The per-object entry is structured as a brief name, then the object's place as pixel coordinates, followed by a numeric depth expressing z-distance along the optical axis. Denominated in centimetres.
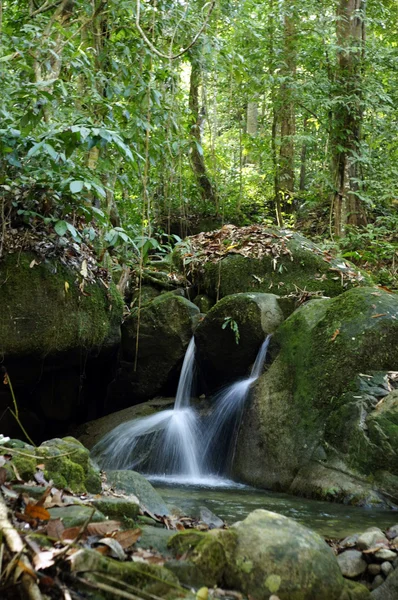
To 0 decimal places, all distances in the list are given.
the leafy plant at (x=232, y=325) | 762
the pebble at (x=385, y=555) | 350
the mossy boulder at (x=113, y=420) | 815
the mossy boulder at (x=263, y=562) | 269
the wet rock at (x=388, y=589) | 316
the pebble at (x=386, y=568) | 343
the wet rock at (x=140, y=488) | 414
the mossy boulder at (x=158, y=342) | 855
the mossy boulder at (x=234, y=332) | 761
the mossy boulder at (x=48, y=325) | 672
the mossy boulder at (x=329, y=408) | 549
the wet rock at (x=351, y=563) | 343
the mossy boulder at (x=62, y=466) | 354
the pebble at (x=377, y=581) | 337
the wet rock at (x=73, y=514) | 269
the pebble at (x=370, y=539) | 364
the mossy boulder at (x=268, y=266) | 860
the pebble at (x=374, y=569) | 346
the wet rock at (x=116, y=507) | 330
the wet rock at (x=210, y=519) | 416
